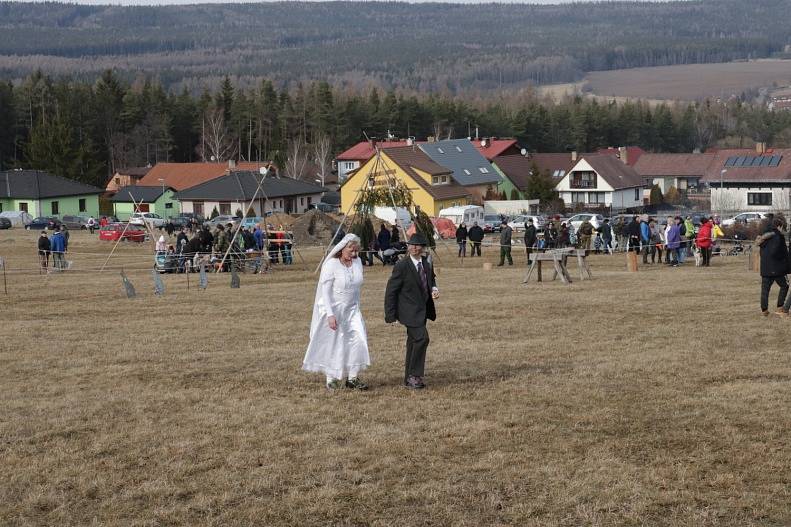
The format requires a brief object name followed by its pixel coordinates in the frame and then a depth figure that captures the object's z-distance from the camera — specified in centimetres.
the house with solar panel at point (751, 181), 8975
